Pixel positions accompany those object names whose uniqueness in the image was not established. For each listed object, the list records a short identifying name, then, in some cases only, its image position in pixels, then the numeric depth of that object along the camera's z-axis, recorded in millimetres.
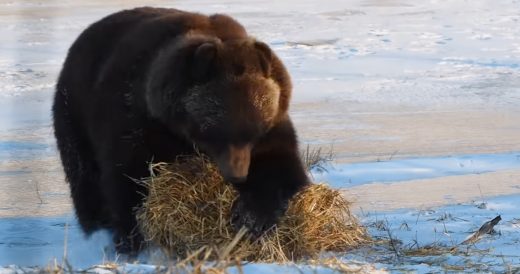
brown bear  10375
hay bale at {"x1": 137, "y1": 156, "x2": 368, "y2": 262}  10648
